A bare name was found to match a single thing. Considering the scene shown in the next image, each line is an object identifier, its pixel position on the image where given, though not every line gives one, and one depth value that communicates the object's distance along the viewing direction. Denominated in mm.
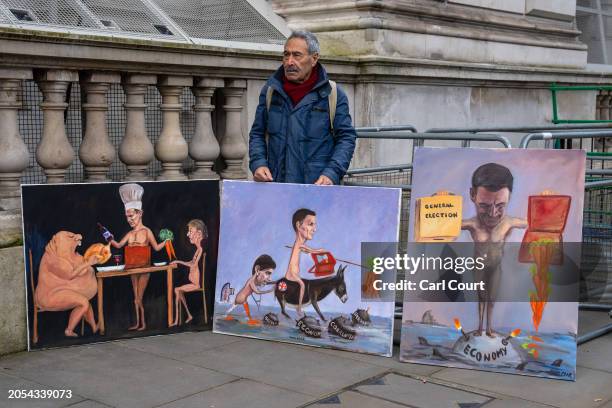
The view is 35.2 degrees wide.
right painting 5496
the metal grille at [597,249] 7125
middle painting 5781
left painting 5676
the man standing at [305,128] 6047
